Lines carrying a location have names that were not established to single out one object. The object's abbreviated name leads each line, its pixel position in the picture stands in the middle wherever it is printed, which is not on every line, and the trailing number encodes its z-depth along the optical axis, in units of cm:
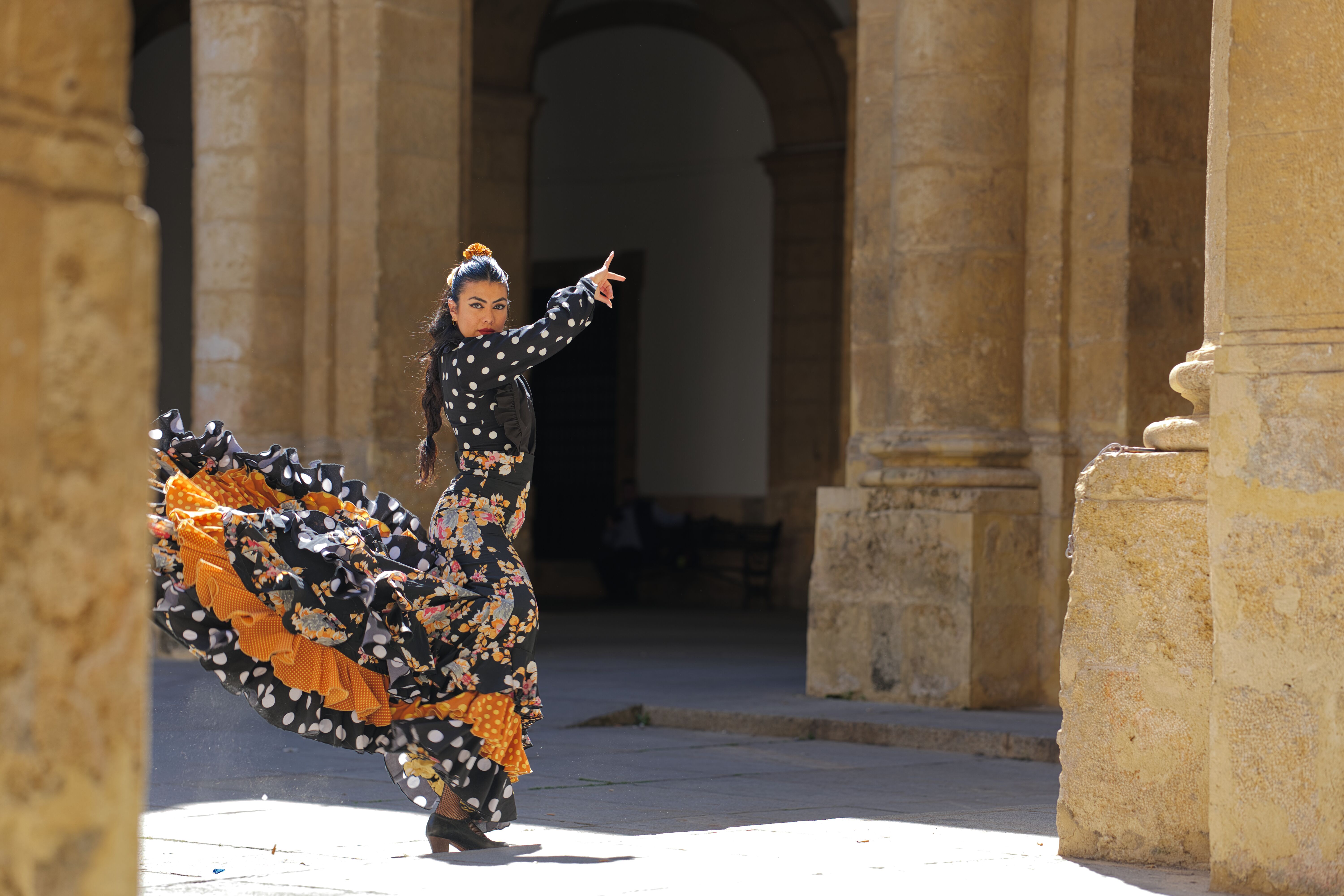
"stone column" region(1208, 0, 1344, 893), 881
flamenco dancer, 1063
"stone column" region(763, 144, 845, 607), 3712
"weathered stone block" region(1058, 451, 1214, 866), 1001
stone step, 1633
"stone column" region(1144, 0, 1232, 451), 983
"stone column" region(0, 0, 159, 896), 439
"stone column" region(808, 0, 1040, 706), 1877
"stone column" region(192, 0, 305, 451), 2323
